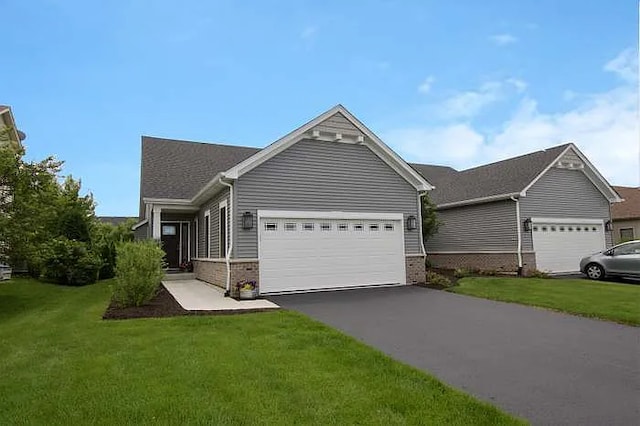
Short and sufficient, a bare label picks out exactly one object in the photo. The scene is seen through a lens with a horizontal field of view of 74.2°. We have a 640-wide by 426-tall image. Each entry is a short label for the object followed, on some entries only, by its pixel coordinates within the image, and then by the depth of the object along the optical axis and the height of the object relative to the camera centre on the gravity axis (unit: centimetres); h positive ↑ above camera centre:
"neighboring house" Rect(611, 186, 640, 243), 2698 +107
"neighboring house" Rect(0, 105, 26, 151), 1823 +586
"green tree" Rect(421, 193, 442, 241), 1842 +96
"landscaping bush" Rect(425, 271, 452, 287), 1349 -132
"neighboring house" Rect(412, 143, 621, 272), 1703 +96
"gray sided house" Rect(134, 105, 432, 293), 1177 +87
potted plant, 1091 -118
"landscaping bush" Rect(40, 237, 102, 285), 1479 -59
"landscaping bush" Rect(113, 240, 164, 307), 942 -64
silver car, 1423 -95
